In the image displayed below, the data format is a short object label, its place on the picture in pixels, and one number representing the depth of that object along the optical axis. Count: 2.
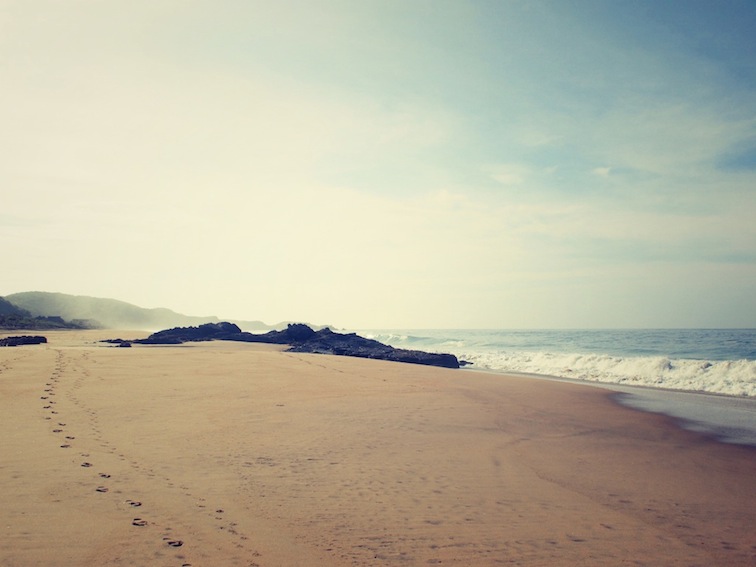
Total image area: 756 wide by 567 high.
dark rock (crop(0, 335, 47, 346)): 25.21
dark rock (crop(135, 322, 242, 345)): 37.09
